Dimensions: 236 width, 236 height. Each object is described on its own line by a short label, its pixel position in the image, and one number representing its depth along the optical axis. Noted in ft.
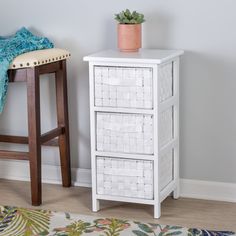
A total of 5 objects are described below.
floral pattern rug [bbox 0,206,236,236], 9.90
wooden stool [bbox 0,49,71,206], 10.75
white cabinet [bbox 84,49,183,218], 10.17
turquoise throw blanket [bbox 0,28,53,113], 10.73
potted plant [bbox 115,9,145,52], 10.74
